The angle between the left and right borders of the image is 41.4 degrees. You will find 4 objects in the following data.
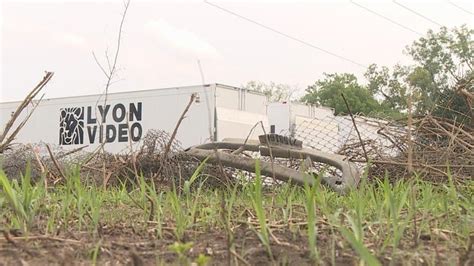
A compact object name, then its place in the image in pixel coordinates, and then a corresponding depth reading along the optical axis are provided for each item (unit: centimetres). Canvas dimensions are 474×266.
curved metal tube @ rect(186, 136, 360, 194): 548
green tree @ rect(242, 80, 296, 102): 7639
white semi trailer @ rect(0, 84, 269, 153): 2020
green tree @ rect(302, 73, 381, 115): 6322
